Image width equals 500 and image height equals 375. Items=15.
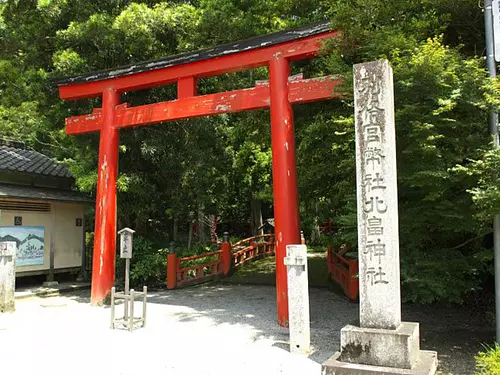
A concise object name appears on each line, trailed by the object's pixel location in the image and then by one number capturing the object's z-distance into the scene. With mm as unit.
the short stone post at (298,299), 6207
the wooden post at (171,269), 12641
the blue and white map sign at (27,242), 11547
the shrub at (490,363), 3873
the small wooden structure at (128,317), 7297
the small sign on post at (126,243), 7875
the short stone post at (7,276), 8906
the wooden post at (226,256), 14727
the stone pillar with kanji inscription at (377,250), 4438
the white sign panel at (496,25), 5723
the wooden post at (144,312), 7613
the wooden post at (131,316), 7245
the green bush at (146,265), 12491
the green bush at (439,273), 5664
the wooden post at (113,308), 7426
